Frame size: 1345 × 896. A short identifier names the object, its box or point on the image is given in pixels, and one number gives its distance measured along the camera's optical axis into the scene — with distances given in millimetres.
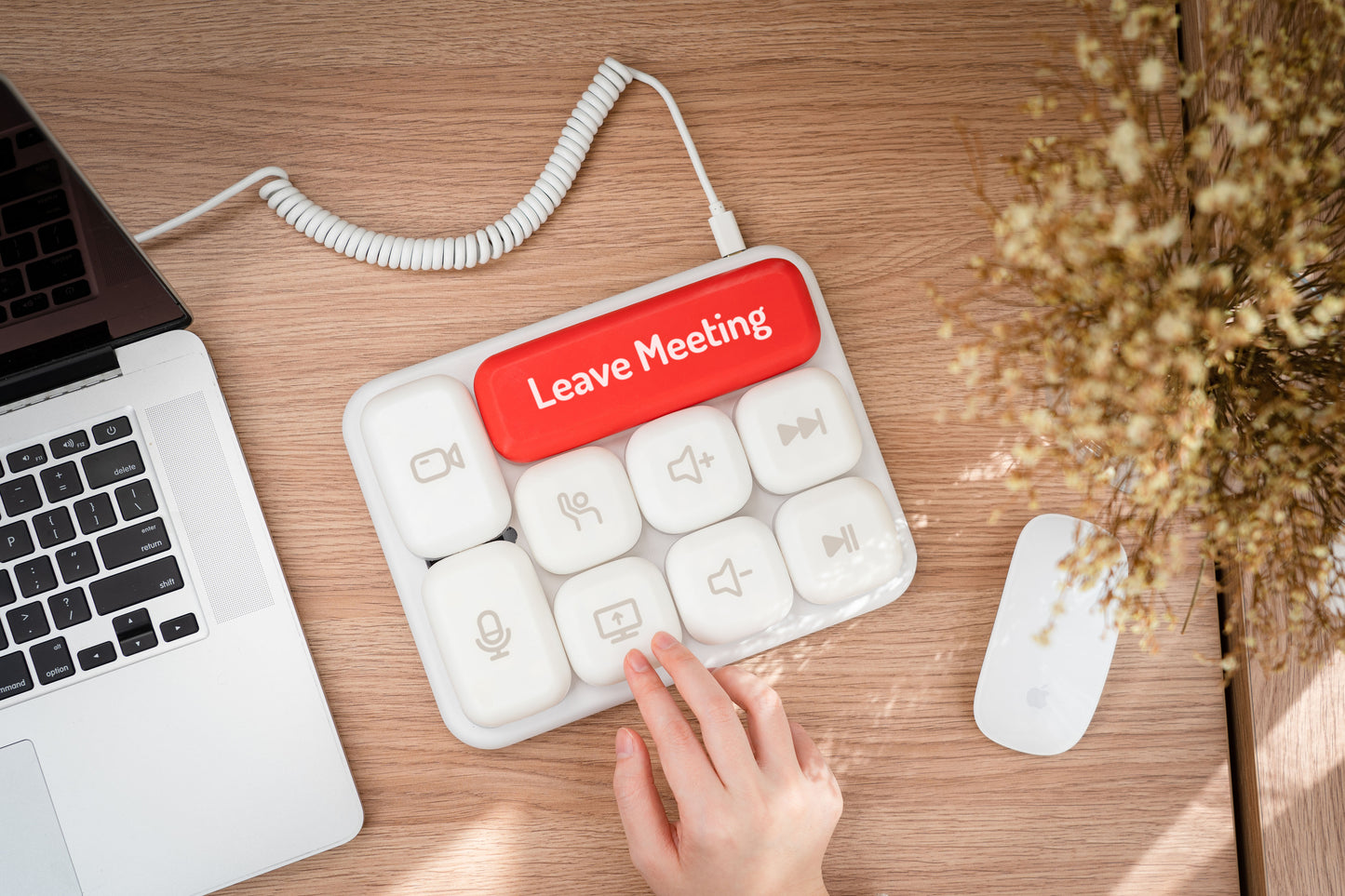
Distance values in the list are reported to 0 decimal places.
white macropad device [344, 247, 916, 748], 728
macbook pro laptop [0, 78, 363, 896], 705
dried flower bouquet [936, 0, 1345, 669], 438
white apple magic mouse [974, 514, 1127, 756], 760
